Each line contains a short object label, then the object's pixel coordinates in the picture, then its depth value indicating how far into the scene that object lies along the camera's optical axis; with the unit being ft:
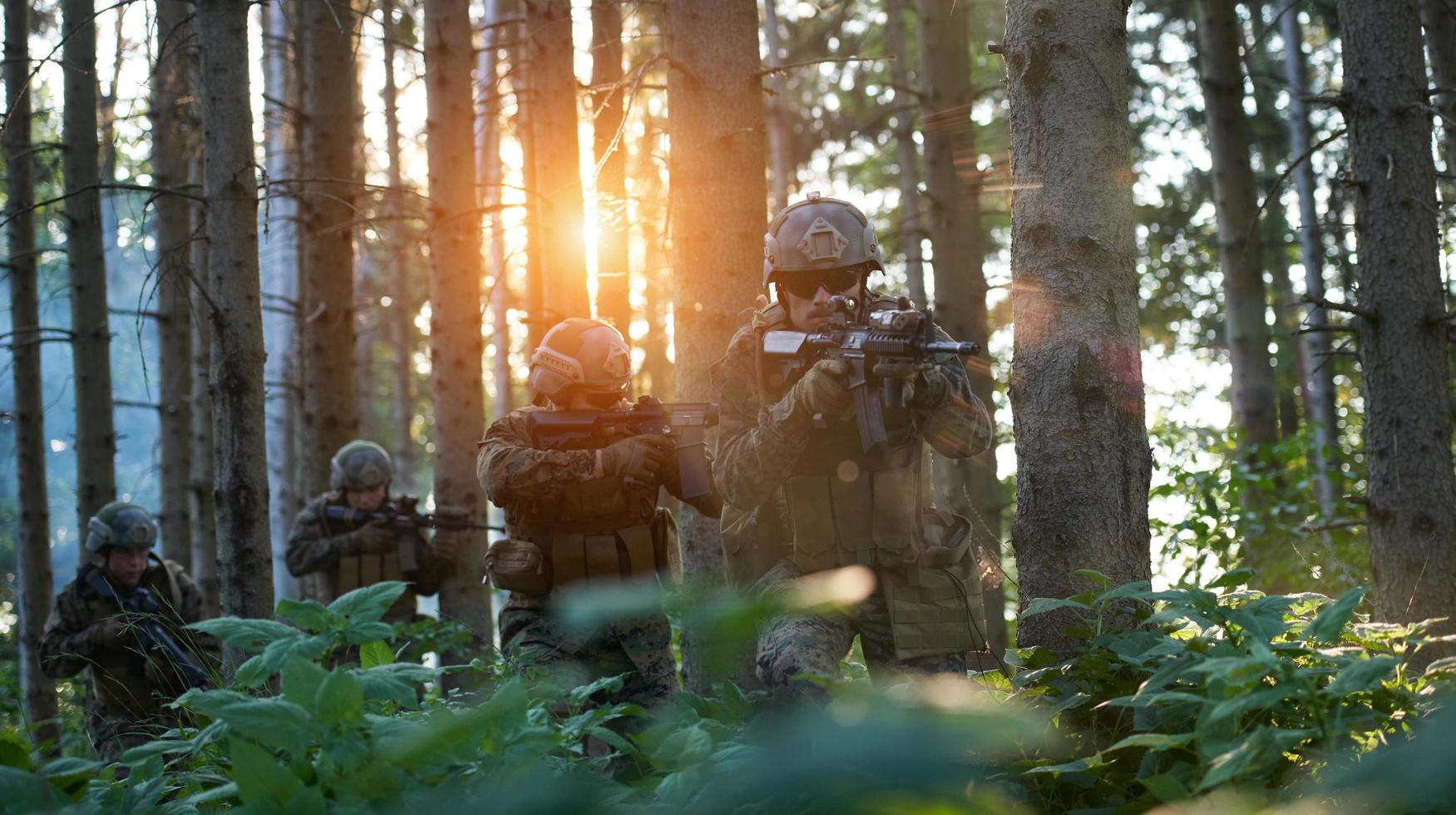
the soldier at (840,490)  14.30
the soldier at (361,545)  30.50
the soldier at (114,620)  24.08
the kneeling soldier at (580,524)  18.78
